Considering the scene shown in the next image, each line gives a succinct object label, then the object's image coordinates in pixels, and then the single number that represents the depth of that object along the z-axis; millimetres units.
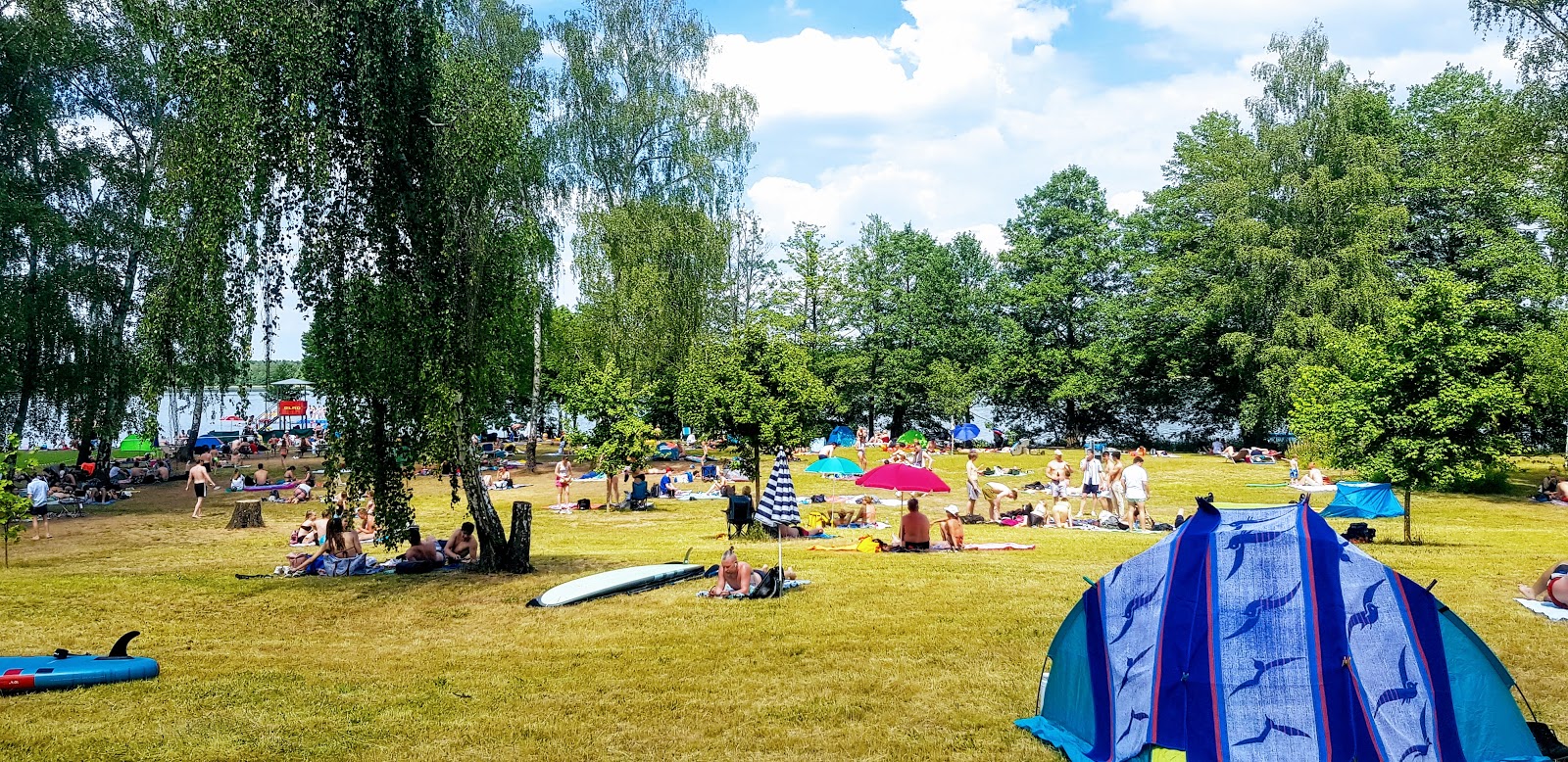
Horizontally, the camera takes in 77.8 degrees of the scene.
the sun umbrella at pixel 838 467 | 20438
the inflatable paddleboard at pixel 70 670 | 8648
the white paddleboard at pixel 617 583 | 12446
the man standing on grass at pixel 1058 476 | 22062
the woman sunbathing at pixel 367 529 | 19317
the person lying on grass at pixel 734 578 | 12586
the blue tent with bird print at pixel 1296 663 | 6387
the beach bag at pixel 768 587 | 12477
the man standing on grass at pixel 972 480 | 21766
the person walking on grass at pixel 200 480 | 24328
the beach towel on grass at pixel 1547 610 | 10461
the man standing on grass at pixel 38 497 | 19906
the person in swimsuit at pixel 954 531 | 17016
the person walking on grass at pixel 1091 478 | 22484
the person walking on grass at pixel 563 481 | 25978
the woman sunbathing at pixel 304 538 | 18484
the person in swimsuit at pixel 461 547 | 15594
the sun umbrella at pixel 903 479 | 17281
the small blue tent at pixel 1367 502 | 18188
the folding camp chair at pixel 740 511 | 18484
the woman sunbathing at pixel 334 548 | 15398
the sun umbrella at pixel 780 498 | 18125
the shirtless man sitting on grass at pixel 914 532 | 16656
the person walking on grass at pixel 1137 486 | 19828
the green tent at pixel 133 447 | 41766
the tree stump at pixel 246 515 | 22141
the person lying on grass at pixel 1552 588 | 10859
